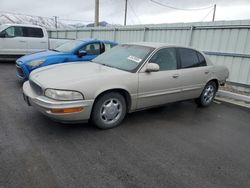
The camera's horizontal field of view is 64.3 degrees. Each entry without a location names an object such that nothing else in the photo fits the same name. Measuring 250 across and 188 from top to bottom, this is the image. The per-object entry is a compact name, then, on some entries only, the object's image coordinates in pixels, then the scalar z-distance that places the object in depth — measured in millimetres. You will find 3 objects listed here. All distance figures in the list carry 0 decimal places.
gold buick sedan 3072
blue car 5734
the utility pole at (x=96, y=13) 15248
